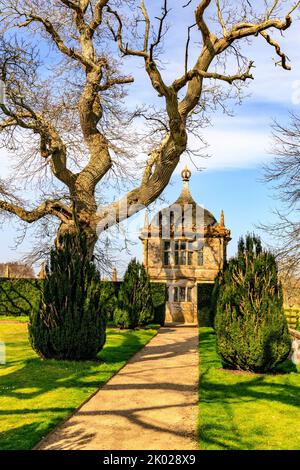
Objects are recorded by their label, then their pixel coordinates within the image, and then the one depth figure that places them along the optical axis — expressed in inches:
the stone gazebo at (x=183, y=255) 1235.9
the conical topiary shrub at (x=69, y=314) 512.1
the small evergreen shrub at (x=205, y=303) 1095.0
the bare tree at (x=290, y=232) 752.3
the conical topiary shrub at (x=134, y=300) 948.0
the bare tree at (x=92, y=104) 554.9
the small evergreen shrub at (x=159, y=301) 1086.4
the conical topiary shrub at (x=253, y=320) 479.8
